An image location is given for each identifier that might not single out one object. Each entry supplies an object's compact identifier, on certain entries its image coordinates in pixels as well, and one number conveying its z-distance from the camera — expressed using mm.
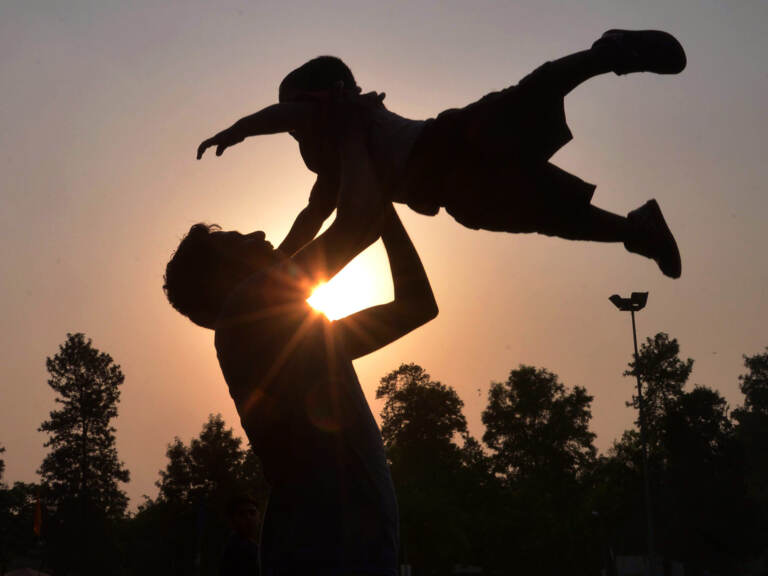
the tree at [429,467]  57000
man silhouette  3039
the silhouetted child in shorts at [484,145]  3959
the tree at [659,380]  62469
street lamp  32625
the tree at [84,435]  61188
